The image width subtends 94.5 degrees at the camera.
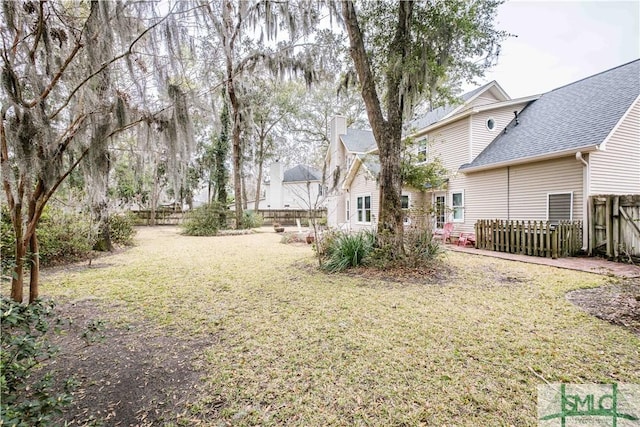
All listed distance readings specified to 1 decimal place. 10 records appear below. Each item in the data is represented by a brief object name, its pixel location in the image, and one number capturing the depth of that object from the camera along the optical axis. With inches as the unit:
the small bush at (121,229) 394.9
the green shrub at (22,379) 56.4
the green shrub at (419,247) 249.8
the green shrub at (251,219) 717.9
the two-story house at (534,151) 331.0
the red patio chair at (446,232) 462.3
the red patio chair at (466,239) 419.2
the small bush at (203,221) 615.7
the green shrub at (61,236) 264.2
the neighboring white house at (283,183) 1263.5
